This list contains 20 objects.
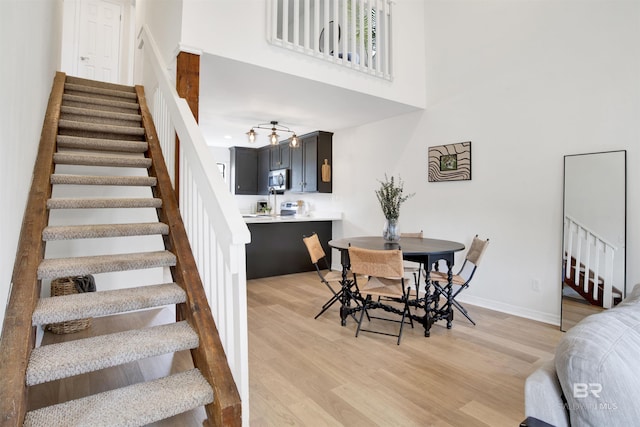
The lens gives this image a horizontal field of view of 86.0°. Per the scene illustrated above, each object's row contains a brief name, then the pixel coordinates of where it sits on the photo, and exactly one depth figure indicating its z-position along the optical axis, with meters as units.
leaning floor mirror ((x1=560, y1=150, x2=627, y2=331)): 2.85
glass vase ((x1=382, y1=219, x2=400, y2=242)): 3.42
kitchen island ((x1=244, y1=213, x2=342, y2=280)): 5.12
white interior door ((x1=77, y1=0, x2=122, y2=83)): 5.30
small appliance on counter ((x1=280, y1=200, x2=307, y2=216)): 6.65
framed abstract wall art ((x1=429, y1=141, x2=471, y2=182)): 3.92
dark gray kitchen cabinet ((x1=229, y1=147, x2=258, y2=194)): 7.52
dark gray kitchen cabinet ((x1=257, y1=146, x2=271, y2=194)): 7.29
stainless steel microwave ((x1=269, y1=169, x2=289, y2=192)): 6.58
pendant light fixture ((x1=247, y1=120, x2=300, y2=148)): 4.87
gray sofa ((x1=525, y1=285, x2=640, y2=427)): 0.87
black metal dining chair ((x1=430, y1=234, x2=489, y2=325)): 3.17
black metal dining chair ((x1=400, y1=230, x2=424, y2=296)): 3.39
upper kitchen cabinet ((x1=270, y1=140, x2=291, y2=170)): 6.57
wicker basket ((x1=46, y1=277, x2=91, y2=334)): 2.85
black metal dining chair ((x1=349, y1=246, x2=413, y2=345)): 2.67
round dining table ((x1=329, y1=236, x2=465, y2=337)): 2.89
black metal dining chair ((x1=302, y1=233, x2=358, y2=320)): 3.28
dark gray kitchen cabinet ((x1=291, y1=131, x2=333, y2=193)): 5.82
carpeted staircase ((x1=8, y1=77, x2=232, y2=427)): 1.39
